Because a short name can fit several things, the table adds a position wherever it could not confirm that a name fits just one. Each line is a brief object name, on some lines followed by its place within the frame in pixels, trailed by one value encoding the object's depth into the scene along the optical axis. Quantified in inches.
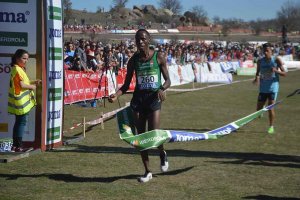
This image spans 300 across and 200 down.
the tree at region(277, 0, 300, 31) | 3695.9
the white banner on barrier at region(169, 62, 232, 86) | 1067.9
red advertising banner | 642.2
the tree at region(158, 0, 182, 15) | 3786.9
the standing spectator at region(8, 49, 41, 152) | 334.0
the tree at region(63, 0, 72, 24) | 2032.1
